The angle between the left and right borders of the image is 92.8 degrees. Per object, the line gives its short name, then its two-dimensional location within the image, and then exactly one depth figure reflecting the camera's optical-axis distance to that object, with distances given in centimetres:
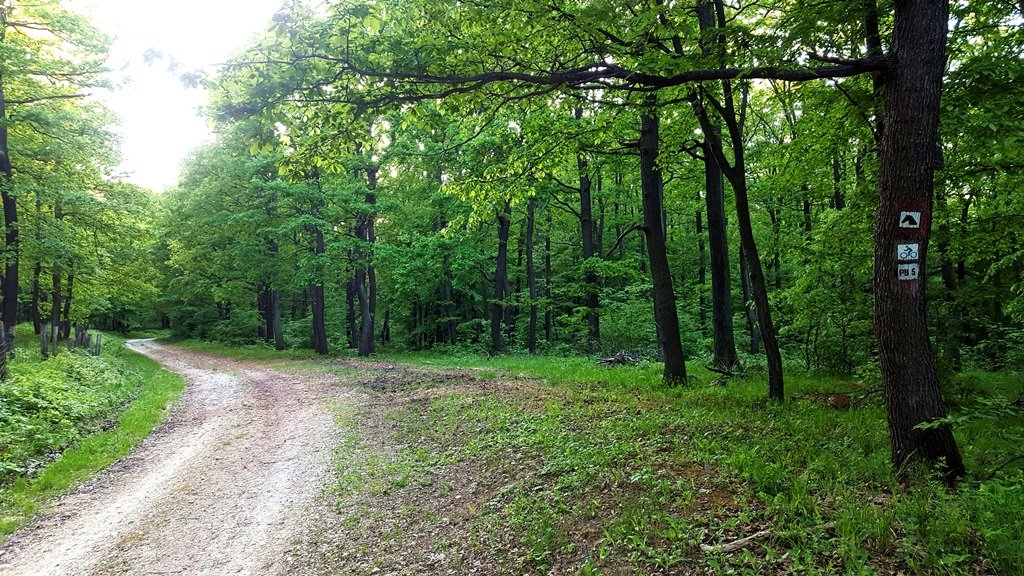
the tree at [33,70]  1447
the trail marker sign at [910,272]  426
